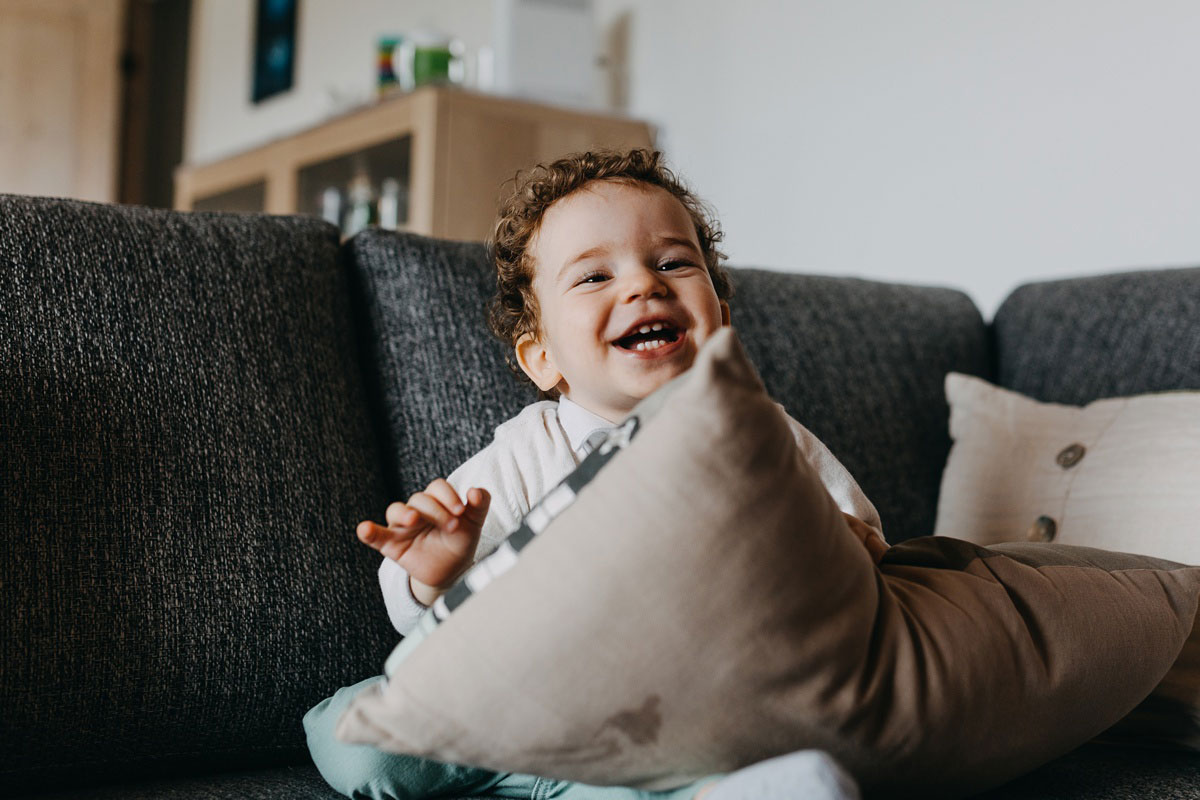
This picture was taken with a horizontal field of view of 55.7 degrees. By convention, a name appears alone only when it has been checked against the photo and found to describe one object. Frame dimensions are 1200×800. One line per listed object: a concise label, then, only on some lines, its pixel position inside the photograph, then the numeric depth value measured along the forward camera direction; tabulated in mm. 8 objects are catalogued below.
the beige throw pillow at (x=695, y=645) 614
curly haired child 841
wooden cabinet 2557
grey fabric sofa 890
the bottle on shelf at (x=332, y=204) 2984
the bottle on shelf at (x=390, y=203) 2746
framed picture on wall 4016
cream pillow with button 1156
